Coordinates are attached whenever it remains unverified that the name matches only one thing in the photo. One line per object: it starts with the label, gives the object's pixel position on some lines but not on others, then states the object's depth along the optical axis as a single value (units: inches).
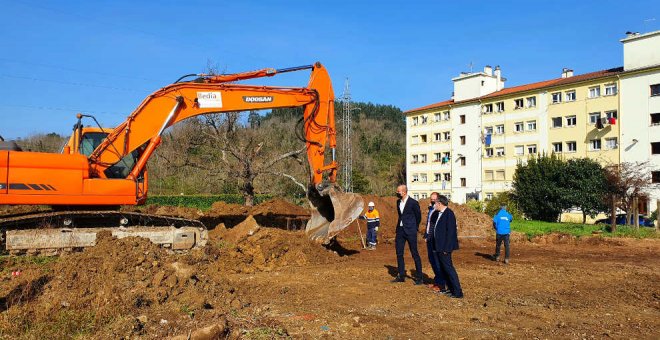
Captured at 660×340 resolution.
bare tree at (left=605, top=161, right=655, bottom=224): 1117.8
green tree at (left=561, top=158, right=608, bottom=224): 1566.2
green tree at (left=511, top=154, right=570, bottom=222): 1659.7
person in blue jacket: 534.6
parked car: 1339.0
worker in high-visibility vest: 645.3
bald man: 392.2
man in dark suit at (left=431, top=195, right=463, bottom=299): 347.9
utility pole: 1514.5
